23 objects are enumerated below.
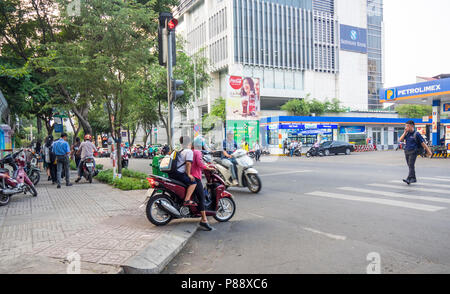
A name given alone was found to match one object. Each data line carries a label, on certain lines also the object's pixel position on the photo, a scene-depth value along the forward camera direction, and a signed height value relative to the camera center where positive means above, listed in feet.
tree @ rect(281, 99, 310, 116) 171.94 +14.03
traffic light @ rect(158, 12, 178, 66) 25.38 +7.98
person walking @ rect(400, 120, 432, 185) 32.94 -1.28
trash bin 29.12 -2.29
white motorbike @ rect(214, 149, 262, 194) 31.81 -3.55
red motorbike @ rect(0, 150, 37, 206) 26.68 -3.30
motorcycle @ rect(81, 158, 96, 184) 41.06 -3.58
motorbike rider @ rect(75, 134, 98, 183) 41.57 -1.58
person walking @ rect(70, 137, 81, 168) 53.14 -1.11
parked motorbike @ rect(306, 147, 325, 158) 100.37 -5.29
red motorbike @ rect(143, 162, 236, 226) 18.95 -3.82
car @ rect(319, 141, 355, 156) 102.83 -4.26
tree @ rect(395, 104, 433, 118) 196.44 +12.51
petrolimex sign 74.90 +9.87
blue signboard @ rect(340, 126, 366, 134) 135.44 +1.42
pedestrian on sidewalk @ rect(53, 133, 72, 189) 36.63 -1.58
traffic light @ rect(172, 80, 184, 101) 25.42 +3.52
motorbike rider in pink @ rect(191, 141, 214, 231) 19.16 -2.41
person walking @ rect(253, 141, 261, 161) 87.63 -4.32
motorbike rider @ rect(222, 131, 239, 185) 32.47 -2.56
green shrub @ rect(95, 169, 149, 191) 34.24 -4.78
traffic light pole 25.57 +5.52
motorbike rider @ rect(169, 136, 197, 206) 18.90 -2.04
